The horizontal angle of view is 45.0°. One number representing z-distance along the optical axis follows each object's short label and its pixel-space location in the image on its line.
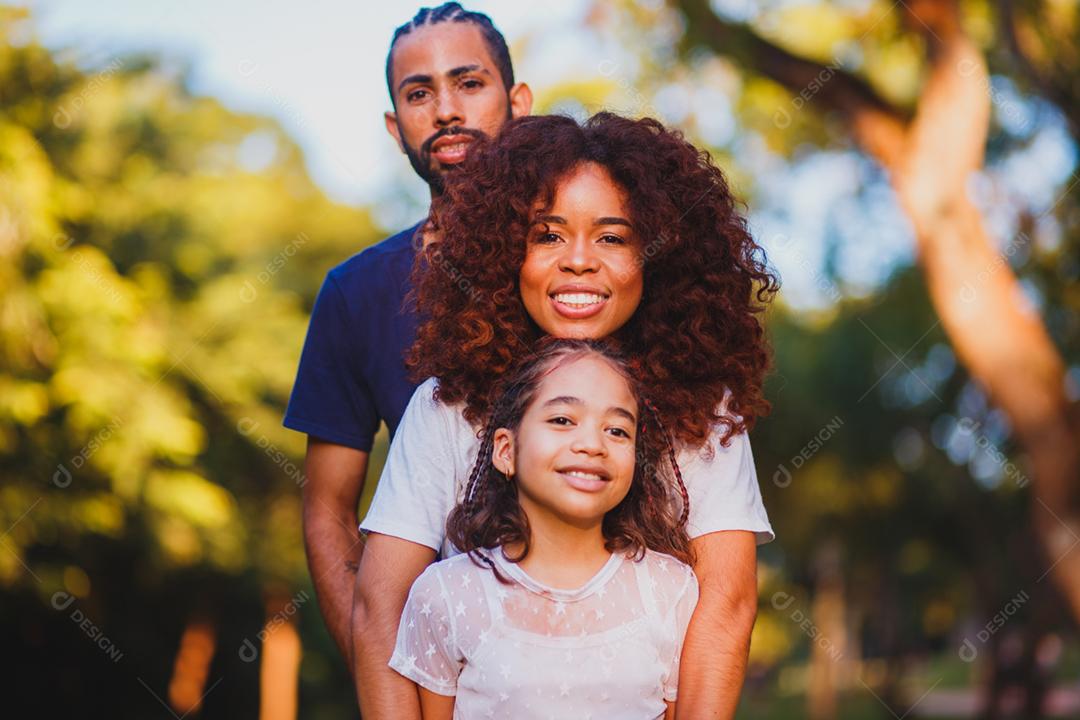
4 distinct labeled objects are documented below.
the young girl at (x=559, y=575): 2.44
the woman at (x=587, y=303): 2.70
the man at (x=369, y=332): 3.29
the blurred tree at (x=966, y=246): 8.52
